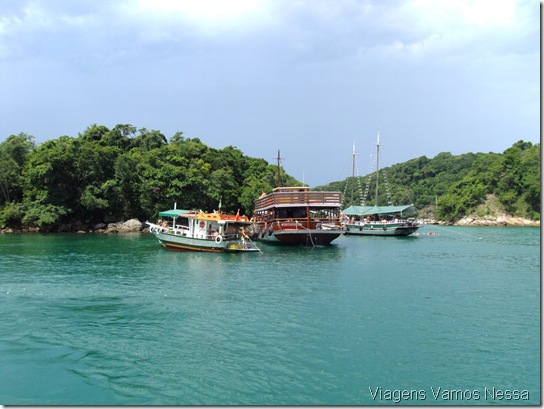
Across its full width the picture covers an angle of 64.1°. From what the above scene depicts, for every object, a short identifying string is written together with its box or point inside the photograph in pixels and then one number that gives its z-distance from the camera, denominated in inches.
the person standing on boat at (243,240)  1480.1
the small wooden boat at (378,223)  2409.0
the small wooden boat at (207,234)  1449.3
